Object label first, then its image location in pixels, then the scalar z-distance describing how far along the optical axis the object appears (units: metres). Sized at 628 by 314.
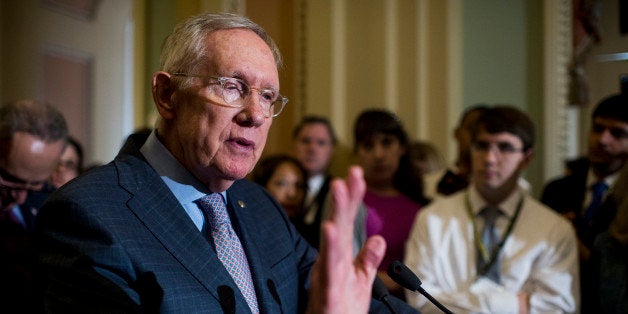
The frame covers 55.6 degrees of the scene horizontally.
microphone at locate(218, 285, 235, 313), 1.20
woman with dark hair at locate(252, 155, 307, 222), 2.92
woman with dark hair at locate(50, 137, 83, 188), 3.13
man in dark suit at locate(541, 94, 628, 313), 2.35
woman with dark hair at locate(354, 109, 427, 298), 2.67
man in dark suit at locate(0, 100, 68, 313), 1.93
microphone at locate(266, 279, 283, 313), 1.37
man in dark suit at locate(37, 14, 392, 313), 1.11
